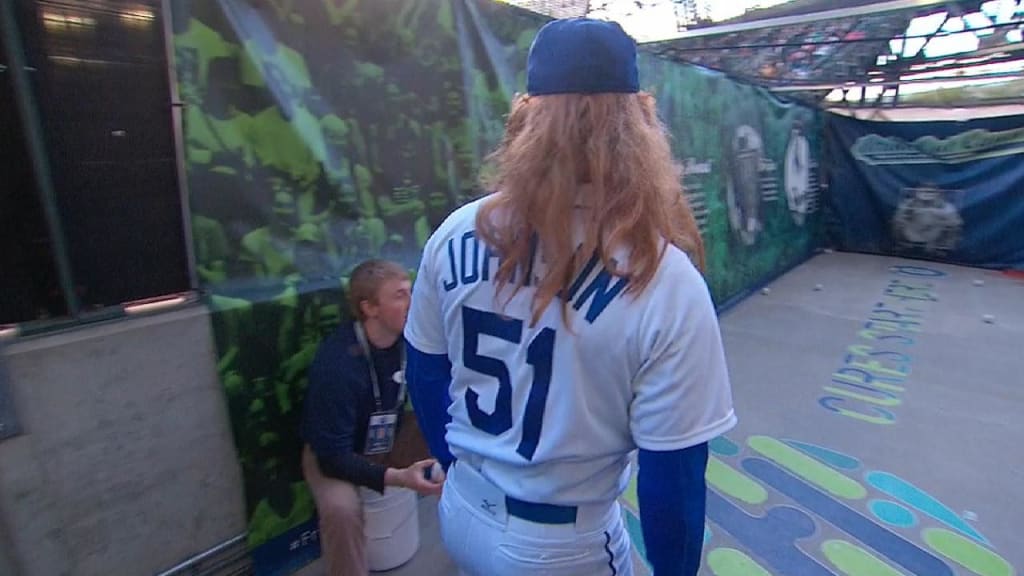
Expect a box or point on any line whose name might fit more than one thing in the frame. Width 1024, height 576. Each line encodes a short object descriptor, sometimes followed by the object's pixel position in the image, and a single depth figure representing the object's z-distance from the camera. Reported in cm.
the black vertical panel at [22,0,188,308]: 158
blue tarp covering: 740
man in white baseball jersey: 93
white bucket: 210
